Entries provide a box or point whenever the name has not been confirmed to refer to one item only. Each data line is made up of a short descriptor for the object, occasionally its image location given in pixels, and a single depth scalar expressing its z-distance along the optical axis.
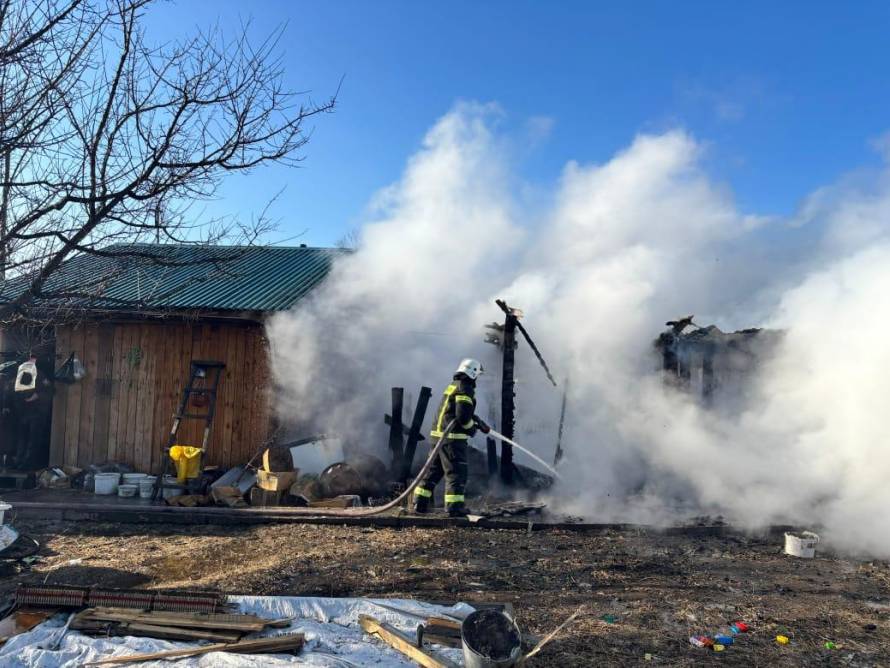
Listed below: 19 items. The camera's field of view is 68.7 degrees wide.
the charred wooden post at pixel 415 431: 10.04
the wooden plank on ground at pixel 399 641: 3.83
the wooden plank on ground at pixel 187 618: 4.27
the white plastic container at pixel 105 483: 9.86
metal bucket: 3.58
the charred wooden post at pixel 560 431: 10.03
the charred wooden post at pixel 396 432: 10.34
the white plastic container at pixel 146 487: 9.61
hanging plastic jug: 10.51
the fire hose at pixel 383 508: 8.10
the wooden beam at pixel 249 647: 3.81
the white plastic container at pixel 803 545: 6.79
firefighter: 8.17
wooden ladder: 9.75
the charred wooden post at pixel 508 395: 9.78
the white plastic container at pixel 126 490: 9.62
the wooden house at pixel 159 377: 10.64
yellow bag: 9.62
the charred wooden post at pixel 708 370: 10.30
